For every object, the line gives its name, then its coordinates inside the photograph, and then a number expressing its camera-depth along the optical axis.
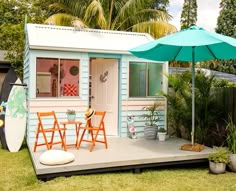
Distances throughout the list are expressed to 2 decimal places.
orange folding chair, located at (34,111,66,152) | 6.91
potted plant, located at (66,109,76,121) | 6.20
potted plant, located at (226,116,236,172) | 5.58
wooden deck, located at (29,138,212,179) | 4.96
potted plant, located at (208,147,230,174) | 5.48
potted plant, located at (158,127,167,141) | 7.27
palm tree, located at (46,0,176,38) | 12.85
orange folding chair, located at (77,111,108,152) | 5.94
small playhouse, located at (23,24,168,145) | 6.88
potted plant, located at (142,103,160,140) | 7.49
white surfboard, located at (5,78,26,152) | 7.09
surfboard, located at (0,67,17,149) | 7.70
